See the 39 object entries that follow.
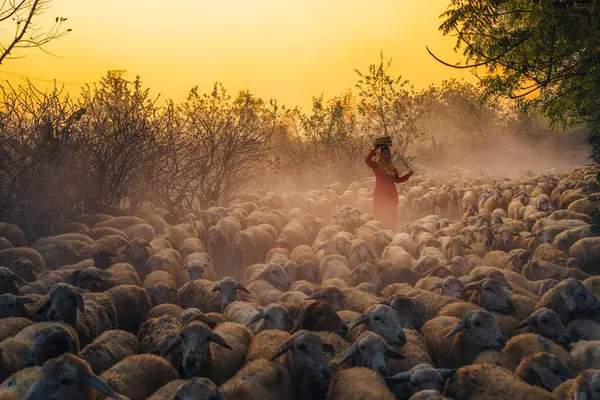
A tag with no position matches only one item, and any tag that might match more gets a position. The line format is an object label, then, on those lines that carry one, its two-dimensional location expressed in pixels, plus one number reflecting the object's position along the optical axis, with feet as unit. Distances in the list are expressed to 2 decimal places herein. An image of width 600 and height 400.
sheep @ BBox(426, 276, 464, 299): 22.49
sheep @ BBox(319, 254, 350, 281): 29.48
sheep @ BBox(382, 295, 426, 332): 18.89
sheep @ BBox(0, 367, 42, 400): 12.50
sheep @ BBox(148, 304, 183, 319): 20.30
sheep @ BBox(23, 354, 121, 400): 11.90
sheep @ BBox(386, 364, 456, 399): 13.61
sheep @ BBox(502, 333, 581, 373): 15.47
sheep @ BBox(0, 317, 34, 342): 17.06
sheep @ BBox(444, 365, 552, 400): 12.84
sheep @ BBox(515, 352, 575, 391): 13.65
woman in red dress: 40.39
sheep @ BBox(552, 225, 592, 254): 31.30
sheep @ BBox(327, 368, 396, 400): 13.20
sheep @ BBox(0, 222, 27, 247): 31.24
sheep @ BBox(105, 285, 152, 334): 20.63
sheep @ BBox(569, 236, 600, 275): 28.32
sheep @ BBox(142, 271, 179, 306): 23.35
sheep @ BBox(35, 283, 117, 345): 17.52
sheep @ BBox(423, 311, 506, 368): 16.22
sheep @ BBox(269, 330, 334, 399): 14.74
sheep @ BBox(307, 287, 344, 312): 20.97
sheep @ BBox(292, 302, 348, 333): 17.67
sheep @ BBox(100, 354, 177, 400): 13.83
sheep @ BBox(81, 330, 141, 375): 15.65
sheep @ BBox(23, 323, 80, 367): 14.32
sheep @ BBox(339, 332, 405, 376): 14.74
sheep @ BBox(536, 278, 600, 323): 18.81
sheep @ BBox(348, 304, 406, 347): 16.57
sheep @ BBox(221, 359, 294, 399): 13.80
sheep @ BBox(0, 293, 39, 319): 18.69
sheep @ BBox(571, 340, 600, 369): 15.39
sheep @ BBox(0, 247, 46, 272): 27.20
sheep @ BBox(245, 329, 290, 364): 16.08
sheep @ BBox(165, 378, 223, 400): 11.85
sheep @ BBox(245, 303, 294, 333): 18.60
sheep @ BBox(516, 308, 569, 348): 16.80
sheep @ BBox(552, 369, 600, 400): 11.41
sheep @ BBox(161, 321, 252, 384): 14.89
